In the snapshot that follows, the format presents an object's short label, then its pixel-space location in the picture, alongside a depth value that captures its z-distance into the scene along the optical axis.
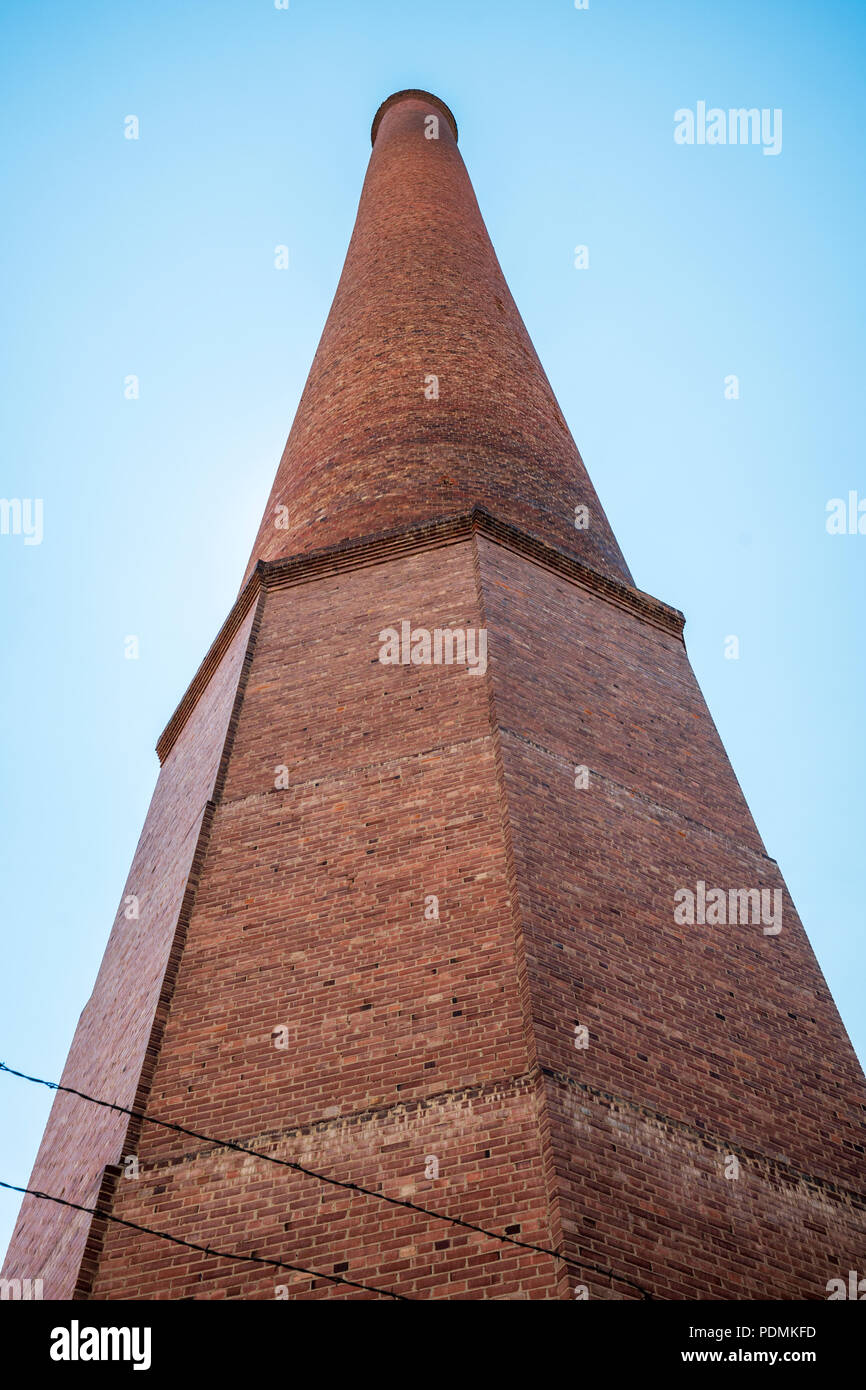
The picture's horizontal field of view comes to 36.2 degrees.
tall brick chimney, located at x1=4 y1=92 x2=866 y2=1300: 6.12
